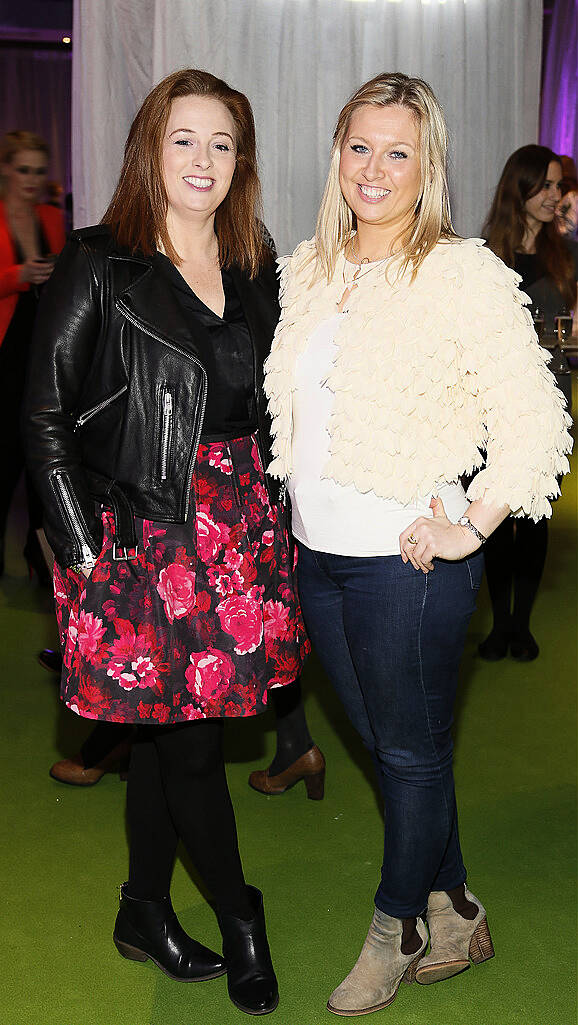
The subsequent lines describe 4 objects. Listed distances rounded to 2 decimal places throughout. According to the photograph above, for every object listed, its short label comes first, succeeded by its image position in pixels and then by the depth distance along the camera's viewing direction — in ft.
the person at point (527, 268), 12.37
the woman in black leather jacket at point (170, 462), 6.15
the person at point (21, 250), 14.37
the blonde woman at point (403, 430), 5.72
